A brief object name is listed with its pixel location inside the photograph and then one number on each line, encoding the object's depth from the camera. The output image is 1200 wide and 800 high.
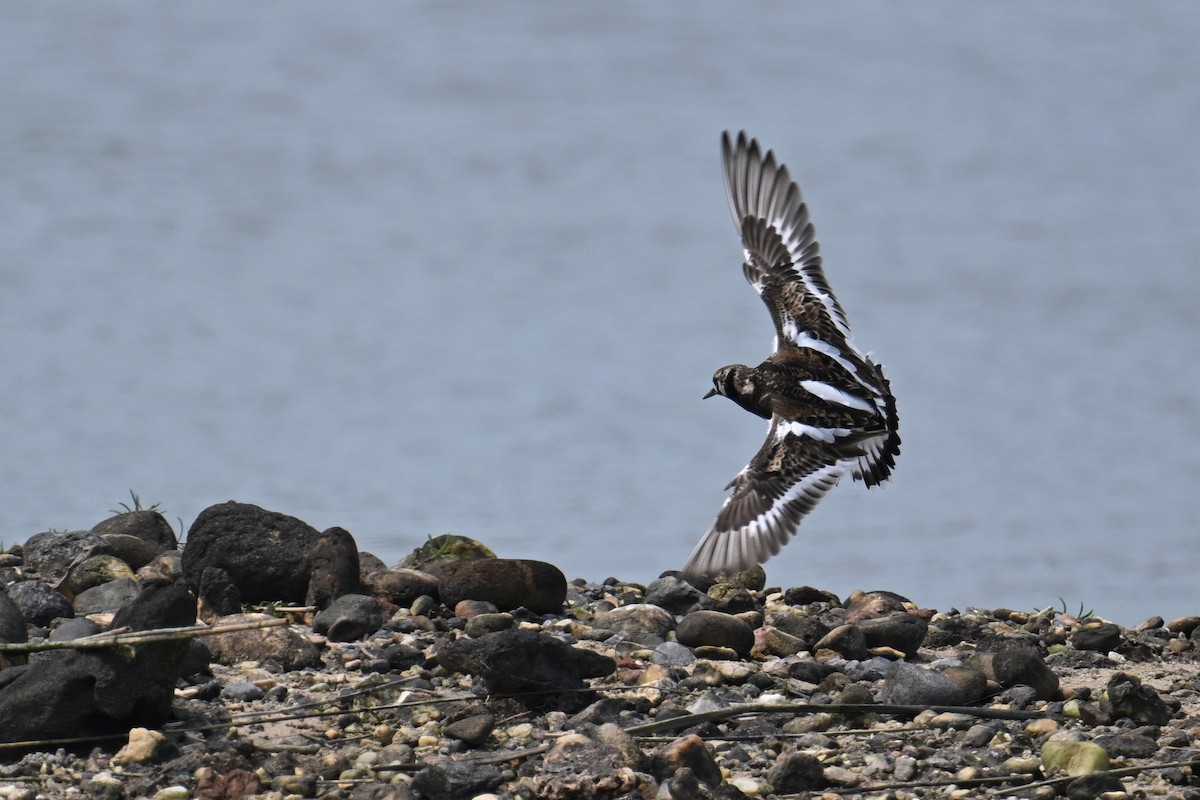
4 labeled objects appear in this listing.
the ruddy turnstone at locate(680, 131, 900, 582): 14.59
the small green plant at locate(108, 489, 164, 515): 16.44
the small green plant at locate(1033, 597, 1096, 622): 14.70
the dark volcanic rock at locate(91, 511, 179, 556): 15.19
